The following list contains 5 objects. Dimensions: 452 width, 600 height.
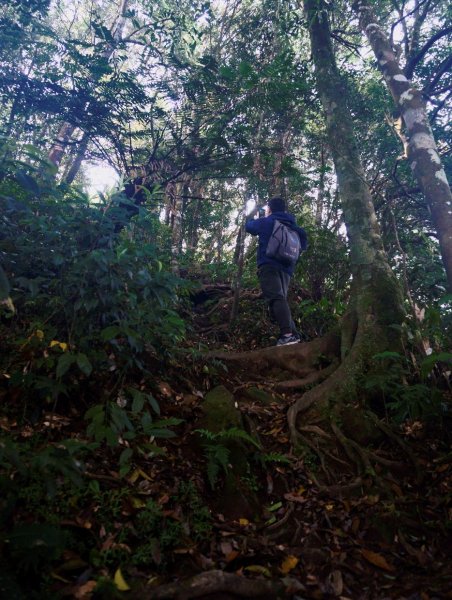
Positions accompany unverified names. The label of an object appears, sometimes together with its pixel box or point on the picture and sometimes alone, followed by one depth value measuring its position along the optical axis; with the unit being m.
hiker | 5.76
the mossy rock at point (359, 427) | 3.80
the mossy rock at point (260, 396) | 4.34
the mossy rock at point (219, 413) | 3.47
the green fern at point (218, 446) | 2.91
